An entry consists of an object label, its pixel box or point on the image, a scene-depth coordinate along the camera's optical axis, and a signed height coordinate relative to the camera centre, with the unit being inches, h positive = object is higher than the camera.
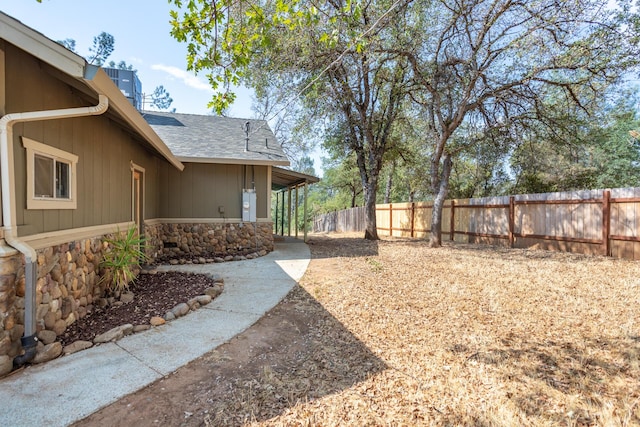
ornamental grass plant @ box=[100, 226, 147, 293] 177.3 -28.8
